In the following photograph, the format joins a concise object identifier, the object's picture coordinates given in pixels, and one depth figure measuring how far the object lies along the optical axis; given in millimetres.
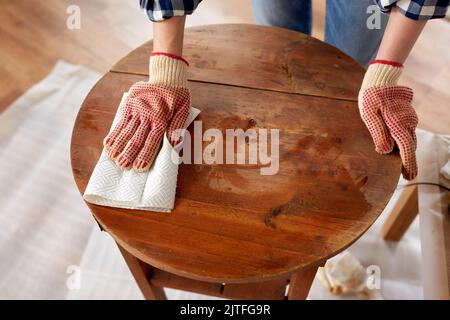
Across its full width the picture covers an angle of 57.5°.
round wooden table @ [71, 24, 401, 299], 612
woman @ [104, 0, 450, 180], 670
